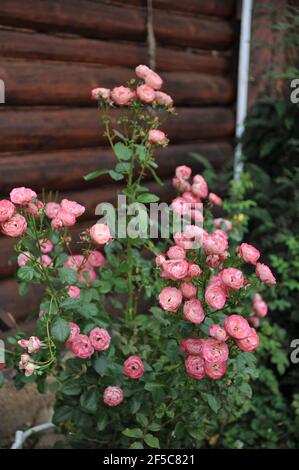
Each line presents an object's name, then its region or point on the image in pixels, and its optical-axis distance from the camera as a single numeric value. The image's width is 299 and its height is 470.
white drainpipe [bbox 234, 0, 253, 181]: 4.02
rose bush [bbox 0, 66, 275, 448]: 1.84
